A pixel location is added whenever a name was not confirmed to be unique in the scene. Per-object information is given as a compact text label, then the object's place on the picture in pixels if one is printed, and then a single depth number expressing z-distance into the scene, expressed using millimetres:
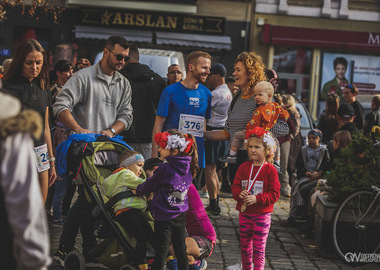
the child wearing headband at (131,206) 8526
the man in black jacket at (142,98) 12714
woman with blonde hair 10383
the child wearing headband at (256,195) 8863
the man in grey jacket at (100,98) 9896
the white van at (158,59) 18935
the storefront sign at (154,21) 35124
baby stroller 8611
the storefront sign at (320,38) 36110
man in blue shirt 11193
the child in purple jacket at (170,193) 8253
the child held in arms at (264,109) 9973
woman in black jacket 8769
